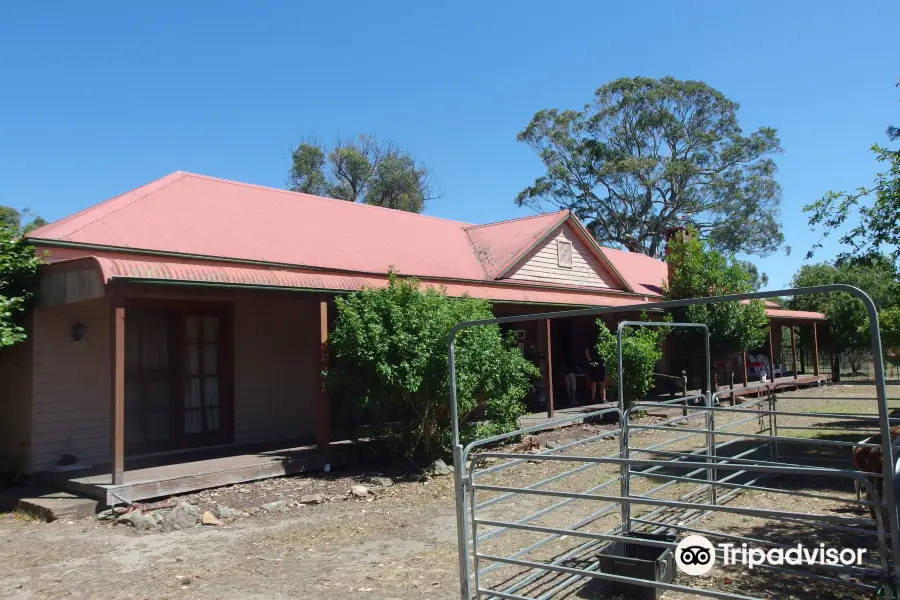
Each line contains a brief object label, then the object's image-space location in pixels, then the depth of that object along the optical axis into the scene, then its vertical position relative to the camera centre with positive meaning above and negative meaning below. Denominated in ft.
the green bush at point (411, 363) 31.48 -0.53
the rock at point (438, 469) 32.37 -5.51
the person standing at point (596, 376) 56.34 -2.51
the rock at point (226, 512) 25.79 -5.78
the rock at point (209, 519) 25.09 -5.83
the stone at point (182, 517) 24.49 -5.69
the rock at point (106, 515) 25.05 -5.56
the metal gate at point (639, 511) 11.81 -5.79
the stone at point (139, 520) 24.14 -5.58
